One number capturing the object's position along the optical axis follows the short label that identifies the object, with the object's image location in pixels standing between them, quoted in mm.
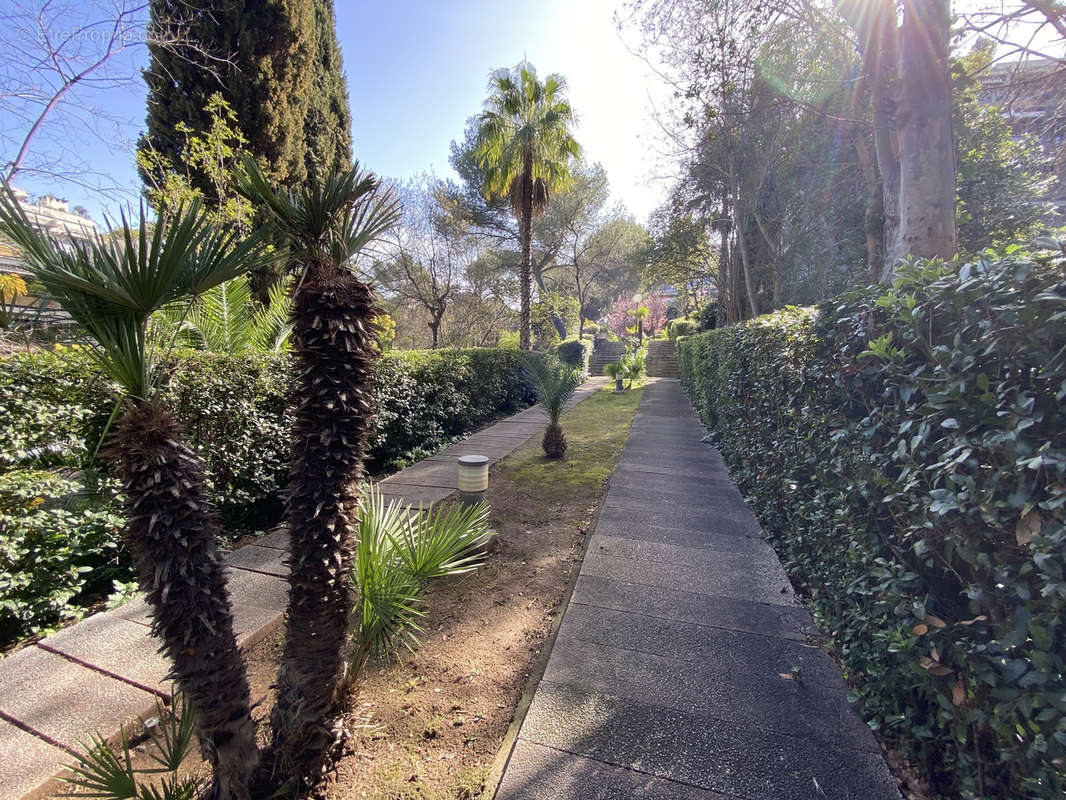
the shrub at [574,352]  17406
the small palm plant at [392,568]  1809
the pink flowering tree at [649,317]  32906
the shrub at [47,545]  2473
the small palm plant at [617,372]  14797
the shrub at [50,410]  2658
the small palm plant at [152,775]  1277
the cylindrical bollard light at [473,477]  3768
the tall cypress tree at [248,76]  7492
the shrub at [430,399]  5996
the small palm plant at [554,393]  6117
